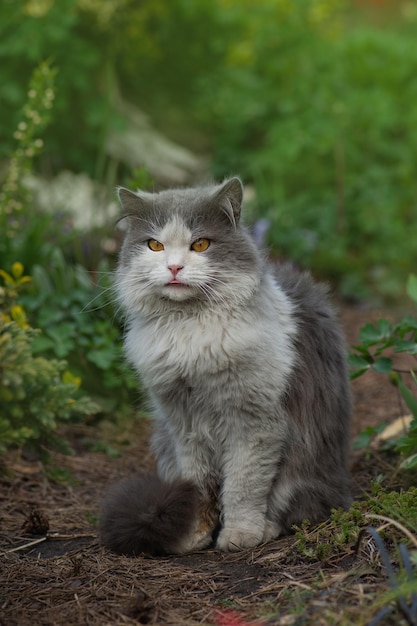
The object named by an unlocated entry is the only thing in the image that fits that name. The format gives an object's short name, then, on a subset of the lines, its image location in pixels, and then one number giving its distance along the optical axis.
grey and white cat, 2.74
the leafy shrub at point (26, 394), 2.14
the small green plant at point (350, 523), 2.52
